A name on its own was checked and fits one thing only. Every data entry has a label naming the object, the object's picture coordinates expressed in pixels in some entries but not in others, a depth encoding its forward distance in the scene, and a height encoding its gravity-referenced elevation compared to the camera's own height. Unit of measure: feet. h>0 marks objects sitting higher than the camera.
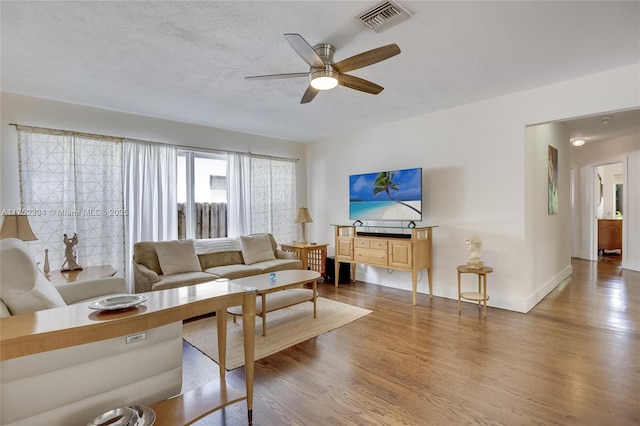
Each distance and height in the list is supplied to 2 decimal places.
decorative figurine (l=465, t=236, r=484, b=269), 12.52 -1.72
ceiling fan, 6.86 +3.53
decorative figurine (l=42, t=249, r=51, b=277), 10.84 -1.75
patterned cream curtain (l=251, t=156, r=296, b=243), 18.45 +0.95
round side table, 12.15 -3.10
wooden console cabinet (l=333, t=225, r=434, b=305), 13.79 -1.89
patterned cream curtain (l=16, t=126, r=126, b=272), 11.76 +0.90
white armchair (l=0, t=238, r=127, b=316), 4.79 -1.07
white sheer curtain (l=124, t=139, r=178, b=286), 13.97 +0.97
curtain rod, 12.10 +3.33
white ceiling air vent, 6.71 +4.37
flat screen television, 14.57 +0.78
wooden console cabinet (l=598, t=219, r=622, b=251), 24.85 -2.06
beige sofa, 12.51 -2.22
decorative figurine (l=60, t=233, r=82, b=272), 11.73 -1.48
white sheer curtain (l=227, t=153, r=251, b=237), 17.35 +1.04
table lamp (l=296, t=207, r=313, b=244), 18.80 -0.25
